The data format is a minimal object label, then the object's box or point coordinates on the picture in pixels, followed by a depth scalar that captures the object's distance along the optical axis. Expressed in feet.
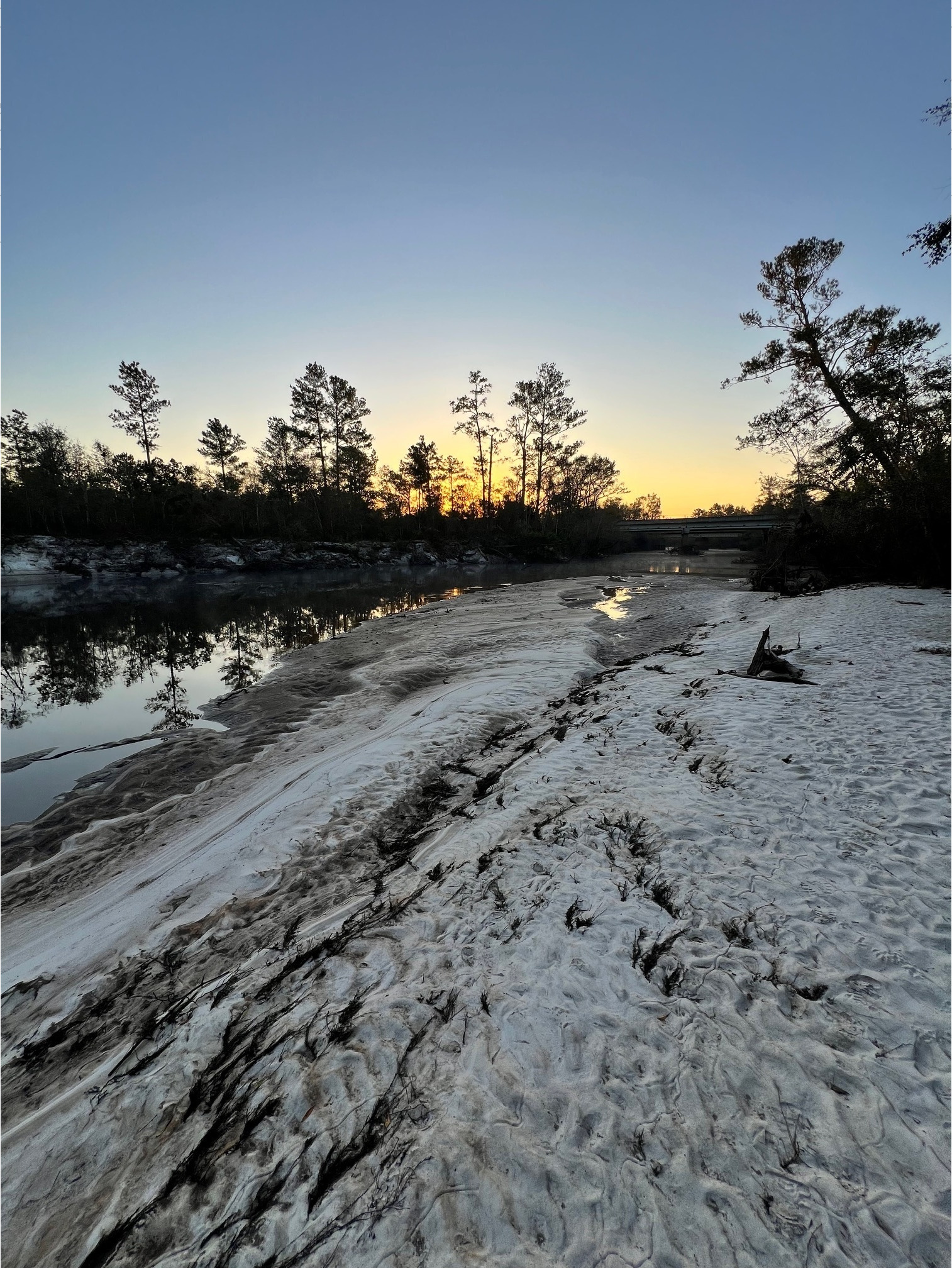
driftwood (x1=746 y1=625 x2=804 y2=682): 31.02
